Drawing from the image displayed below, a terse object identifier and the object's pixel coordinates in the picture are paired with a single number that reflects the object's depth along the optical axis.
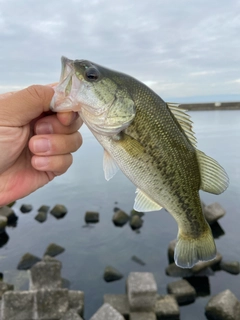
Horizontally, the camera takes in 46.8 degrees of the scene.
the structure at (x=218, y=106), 51.03
